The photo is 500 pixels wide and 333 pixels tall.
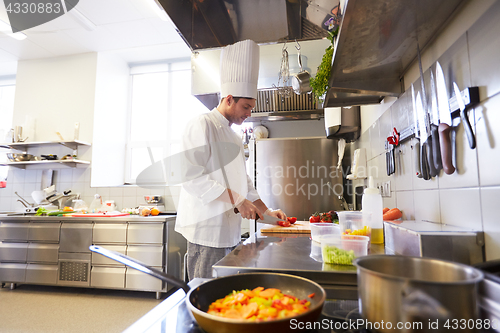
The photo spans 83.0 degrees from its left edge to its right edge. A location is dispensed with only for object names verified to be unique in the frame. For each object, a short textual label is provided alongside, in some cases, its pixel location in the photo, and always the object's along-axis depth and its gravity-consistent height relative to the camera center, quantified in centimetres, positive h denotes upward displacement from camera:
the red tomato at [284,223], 155 -16
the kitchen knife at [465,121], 68 +18
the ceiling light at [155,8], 262 +178
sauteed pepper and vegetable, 41 -17
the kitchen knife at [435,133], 84 +19
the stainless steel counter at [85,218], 273 -25
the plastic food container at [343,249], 77 -15
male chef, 133 +10
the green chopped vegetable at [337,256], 77 -17
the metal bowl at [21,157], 339 +43
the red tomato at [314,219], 166 -14
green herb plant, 128 +57
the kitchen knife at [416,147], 97 +18
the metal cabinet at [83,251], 267 -56
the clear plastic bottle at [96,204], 333 -12
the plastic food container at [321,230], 108 -14
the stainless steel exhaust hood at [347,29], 80 +53
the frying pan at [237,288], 36 -16
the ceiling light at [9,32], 291 +174
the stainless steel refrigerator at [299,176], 261 +18
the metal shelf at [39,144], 328 +59
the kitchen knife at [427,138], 88 +18
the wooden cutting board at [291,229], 143 -18
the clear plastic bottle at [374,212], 102 -6
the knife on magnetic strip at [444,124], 78 +20
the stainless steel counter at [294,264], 68 -19
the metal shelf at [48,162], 328 +36
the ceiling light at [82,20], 276 +176
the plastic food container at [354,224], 102 -11
